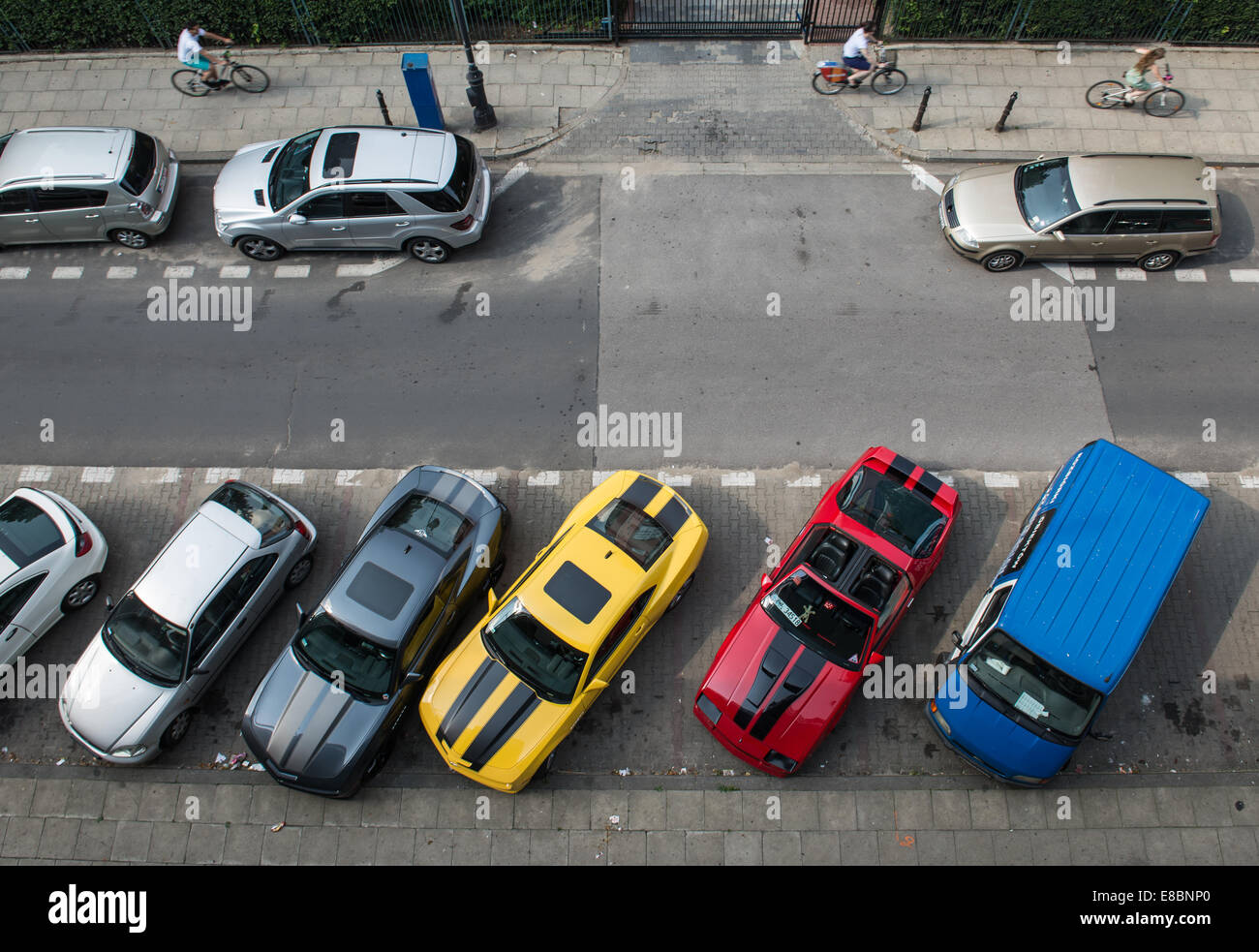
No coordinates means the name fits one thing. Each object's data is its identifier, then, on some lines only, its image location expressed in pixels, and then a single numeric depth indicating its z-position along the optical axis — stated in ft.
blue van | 29.60
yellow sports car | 30.22
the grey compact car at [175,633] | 31.42
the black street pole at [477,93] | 43.78
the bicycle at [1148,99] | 48.03
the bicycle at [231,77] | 49.90
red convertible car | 30.40
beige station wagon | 39.99
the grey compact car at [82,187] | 41.93
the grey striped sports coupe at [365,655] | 30.45
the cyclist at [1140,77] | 45.78
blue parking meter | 44.01
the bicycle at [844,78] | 48.62
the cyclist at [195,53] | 47.70
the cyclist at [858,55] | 47.47
